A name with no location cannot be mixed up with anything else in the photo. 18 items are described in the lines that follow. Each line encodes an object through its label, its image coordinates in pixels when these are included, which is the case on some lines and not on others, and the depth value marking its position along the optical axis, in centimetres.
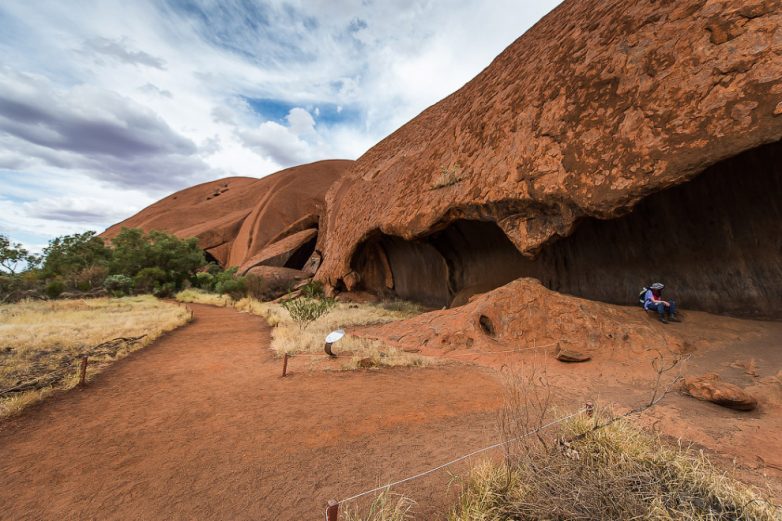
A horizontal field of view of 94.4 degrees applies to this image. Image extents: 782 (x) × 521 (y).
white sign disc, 662
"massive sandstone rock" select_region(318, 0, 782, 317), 546
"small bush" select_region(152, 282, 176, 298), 2391
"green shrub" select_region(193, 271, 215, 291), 2622
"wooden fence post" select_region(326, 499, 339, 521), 176
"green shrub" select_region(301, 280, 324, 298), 1723
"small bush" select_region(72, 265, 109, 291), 2267
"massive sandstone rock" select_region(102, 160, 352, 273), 2670
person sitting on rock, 684
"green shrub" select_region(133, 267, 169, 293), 2380
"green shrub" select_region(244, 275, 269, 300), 2084
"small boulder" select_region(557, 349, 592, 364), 604
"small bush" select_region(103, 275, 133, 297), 2198
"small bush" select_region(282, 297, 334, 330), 1027
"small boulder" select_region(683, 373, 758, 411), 398
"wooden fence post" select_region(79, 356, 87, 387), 518
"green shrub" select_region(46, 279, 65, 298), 1981
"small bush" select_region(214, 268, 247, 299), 2100
